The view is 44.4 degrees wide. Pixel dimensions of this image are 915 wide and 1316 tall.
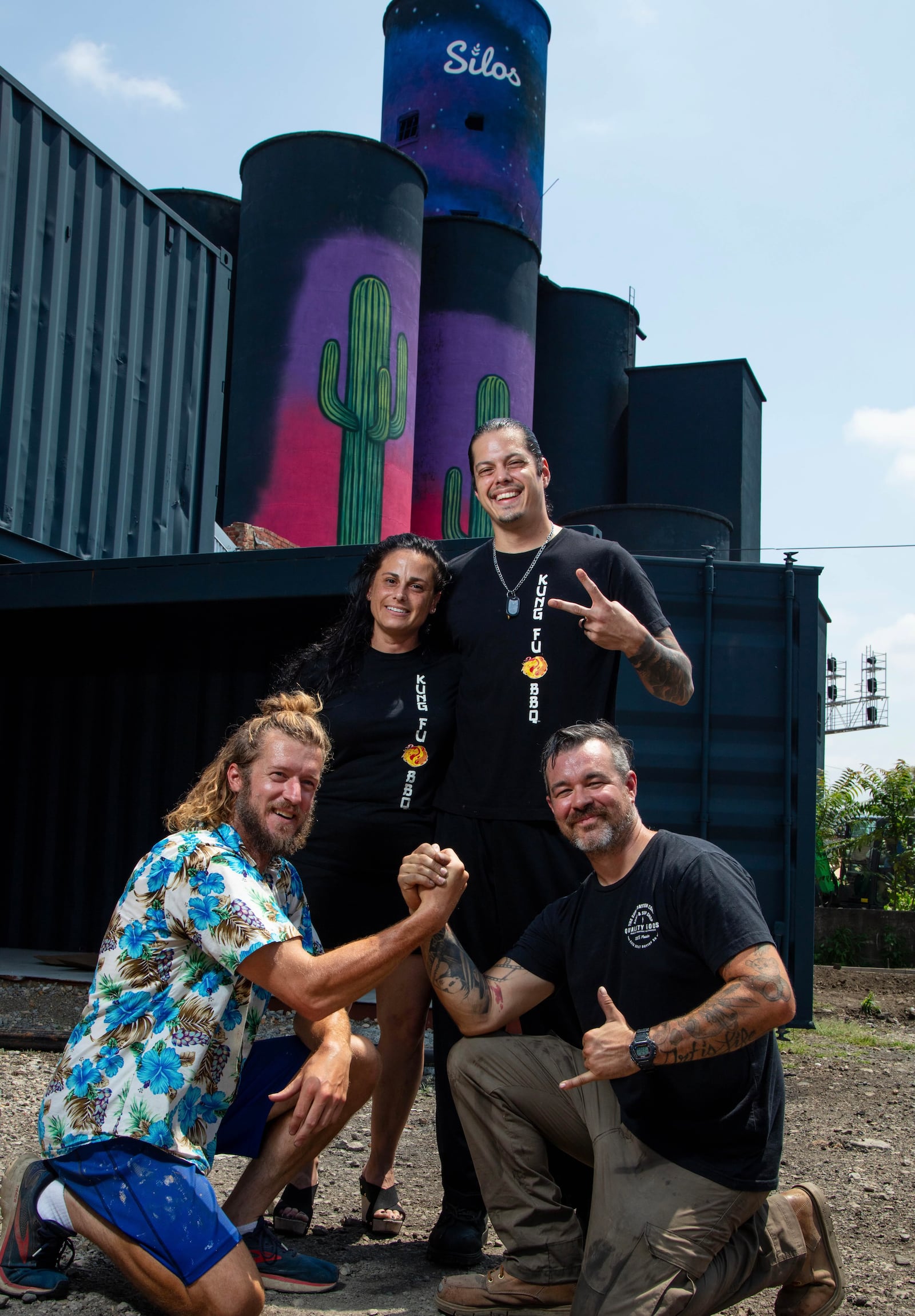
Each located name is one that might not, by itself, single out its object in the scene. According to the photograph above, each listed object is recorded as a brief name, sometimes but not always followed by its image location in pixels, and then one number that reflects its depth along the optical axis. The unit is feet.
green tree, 46.19
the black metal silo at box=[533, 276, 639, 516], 80.12
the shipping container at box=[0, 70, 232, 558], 25.67
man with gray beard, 7.49
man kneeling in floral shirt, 7.55
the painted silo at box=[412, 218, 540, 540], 72.43
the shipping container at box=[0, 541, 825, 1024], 20.98
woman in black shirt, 10.17
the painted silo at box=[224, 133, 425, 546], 59.67
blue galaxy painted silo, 77.66
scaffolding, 160.66
